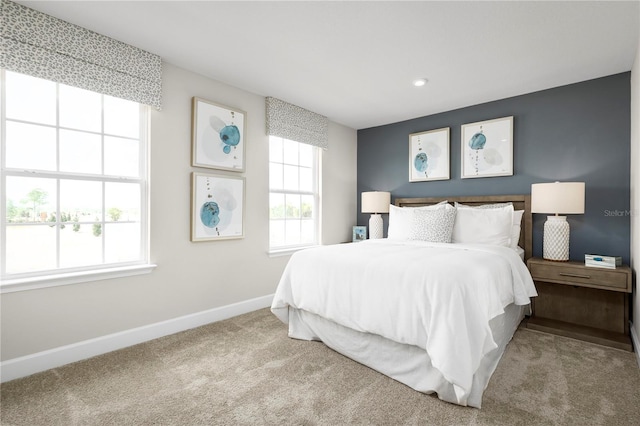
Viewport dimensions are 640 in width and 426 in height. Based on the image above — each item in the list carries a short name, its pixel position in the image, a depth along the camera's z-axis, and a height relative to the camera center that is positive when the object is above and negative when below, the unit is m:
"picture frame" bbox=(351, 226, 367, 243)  4.83 -0.33
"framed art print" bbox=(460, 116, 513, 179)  3.65 +0.78
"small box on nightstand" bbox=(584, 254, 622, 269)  2.66 -0.42
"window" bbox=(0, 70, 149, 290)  2.17 +0.24
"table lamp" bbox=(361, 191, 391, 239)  4.50 +0.08
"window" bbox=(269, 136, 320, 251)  3.97 +0.23
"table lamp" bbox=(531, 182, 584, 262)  2.89 +0.04
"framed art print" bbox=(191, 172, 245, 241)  3.10 +0.05
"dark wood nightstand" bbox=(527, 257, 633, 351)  2.62 -0.83
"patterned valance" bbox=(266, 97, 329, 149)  3.76 +1.14
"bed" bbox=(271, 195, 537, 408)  1.75 -0.60
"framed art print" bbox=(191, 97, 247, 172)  3.08 +0.79
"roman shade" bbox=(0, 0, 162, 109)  2.05 +1.14
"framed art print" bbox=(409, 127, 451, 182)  4.15 +0.78
